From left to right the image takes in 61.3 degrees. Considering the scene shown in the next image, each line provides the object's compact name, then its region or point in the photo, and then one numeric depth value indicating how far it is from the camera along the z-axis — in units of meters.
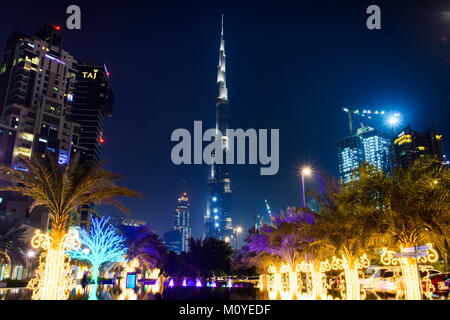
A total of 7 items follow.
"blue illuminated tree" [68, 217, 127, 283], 39.41
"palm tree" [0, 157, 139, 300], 14.35
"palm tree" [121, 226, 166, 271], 50.91
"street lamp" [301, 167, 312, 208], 23.06
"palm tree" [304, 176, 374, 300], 15.27
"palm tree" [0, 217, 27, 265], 32.25
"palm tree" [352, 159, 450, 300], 12.93
